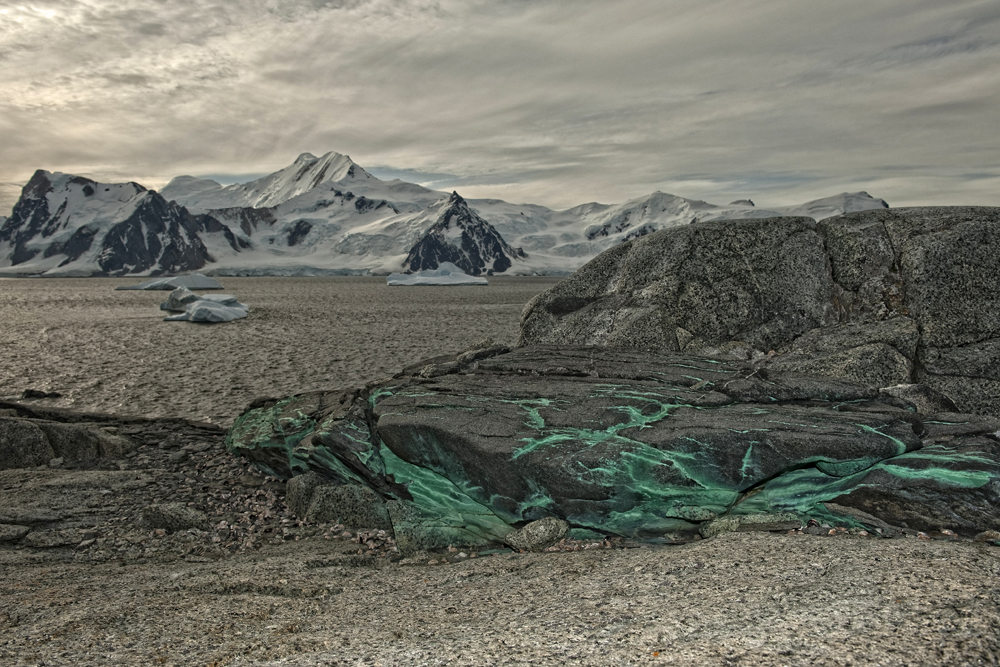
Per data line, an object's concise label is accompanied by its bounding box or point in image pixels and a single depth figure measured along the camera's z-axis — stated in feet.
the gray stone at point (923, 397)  19.86
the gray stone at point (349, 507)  18.81
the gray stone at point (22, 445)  22.48
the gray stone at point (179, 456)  24.40
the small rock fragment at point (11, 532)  17.03
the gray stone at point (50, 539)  16.94
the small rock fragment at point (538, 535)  15.81
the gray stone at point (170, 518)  18.16
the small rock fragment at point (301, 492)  20.01
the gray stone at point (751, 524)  14.92
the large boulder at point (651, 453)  15.44
